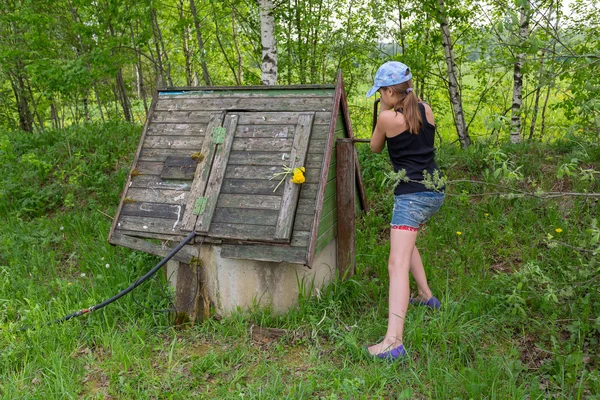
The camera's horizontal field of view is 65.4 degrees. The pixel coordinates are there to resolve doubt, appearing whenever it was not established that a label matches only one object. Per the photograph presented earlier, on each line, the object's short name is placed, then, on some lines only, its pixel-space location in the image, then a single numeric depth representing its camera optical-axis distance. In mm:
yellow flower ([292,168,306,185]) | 3428
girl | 3014
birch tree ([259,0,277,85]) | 6234
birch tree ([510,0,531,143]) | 6589
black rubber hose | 3465
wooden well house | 3461
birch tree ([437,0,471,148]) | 6198
